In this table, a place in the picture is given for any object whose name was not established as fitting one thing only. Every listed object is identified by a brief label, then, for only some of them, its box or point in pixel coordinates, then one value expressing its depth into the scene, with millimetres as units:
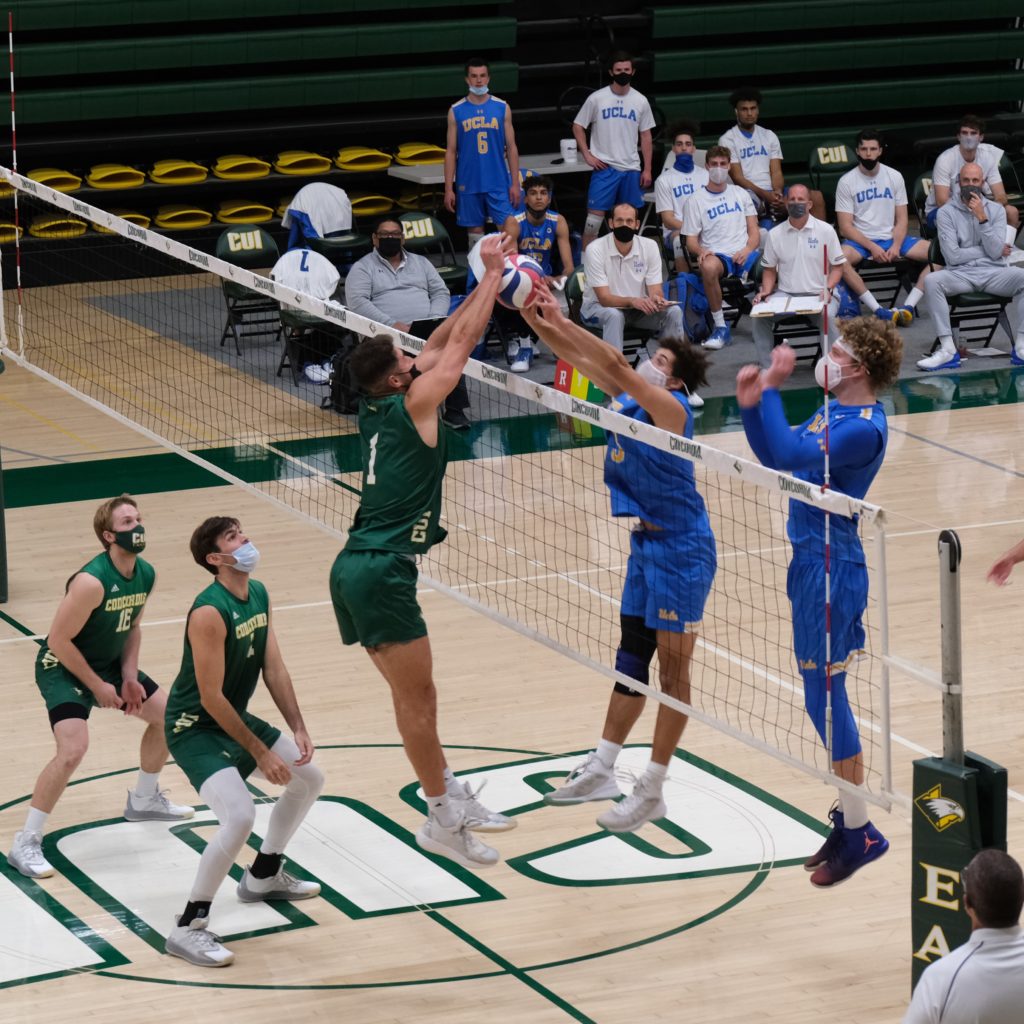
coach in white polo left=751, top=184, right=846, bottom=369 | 33466
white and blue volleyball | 14924
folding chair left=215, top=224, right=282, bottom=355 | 34554
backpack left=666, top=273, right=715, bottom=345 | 34937
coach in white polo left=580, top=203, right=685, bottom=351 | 32555
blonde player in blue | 14536
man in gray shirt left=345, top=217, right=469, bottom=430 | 31496
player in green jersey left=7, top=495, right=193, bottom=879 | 16865
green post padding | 12675
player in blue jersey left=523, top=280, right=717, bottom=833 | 15101
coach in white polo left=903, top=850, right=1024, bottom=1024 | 10190
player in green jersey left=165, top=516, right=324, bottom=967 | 15263
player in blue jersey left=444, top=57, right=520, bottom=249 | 37701
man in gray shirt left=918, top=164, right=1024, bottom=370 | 34466
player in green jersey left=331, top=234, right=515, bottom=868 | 14667
